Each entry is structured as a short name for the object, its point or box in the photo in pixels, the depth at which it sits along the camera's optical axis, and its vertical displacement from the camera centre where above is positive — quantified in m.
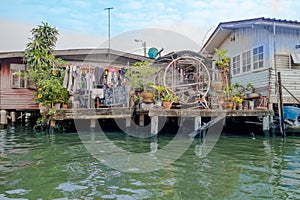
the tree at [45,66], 10.41 +1.44
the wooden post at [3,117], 13.49 -0.86
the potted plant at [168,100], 9.13 -0.03
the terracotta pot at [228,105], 9.53 -0.20
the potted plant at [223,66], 10.45 +1.25
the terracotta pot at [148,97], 9.44 +0.07
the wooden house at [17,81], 13.31 +0.86
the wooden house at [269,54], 10.89 +1.87
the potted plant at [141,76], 10.24 +0.86
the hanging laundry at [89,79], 10.80 +0.77
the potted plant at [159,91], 9.29 +0.27
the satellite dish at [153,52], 14.09 +2.37
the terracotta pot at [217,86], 9.80 +0.46
